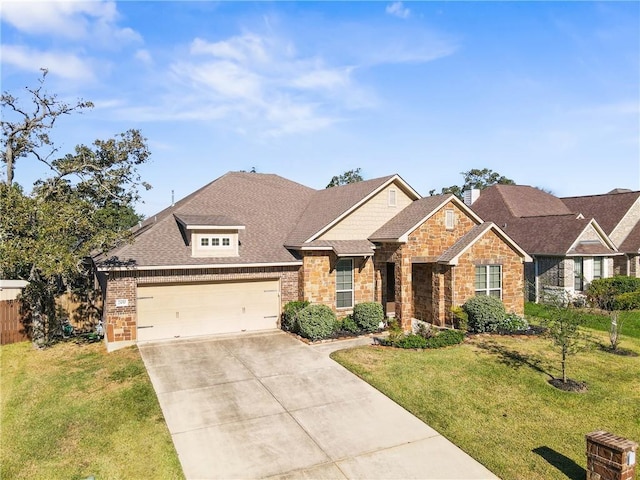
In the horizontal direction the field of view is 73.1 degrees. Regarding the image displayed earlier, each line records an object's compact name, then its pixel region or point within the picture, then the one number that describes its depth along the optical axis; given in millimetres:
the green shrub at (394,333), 15445
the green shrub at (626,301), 22938
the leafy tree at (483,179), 62375
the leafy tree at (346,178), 57531
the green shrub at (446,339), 15173
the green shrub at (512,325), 17591
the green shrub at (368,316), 17297
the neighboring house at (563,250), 24000
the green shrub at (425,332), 15695
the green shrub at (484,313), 17188
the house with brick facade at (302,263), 15984
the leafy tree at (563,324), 12056
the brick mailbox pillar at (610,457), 6969
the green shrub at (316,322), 15977
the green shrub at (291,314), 17141
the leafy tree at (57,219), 13625
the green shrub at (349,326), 17172
